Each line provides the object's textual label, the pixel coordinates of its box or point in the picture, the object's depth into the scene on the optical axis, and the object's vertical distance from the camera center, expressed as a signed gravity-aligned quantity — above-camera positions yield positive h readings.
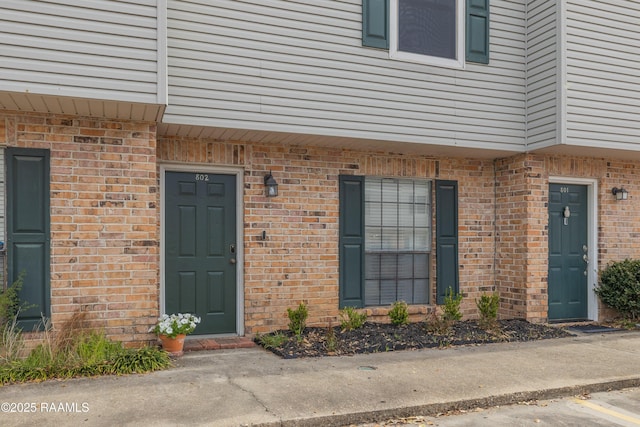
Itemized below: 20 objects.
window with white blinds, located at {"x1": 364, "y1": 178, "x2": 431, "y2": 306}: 7.93 -0.27
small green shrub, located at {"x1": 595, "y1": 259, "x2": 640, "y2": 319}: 8.30 -0.97
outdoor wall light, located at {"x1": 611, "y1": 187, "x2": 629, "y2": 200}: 8.72 +0.47
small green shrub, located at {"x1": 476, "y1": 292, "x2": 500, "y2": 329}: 7.63 -1.22
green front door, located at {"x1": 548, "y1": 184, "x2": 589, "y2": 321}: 8.51 -0.46
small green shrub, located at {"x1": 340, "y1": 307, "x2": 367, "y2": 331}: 7.23 -1.29
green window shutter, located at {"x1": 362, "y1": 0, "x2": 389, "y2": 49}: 7.12 +2.55
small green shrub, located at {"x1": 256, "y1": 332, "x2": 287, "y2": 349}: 6.57 -1.43
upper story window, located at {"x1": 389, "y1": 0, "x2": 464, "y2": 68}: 7.38 +2.58
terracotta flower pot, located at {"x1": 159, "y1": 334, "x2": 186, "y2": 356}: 6.08 -1.35
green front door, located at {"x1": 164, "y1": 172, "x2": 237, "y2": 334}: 6.90 -0.35
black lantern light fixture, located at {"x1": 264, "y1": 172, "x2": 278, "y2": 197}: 7.12 +0.44
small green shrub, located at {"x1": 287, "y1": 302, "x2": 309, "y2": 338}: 7.00 -1.22
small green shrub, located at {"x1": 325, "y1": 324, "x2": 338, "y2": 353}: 6.46 -1.42
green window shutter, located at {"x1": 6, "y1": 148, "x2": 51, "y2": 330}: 5.65 -0.09
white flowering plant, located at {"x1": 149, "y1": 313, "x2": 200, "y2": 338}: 5.97 -1.15
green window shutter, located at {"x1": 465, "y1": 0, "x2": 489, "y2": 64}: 7.73 +2.66
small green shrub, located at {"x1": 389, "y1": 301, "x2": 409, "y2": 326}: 7.59 -1.27
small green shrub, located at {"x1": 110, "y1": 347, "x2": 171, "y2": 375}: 5.40 -1.40
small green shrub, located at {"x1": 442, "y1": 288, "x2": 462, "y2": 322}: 7.61 -1.19
